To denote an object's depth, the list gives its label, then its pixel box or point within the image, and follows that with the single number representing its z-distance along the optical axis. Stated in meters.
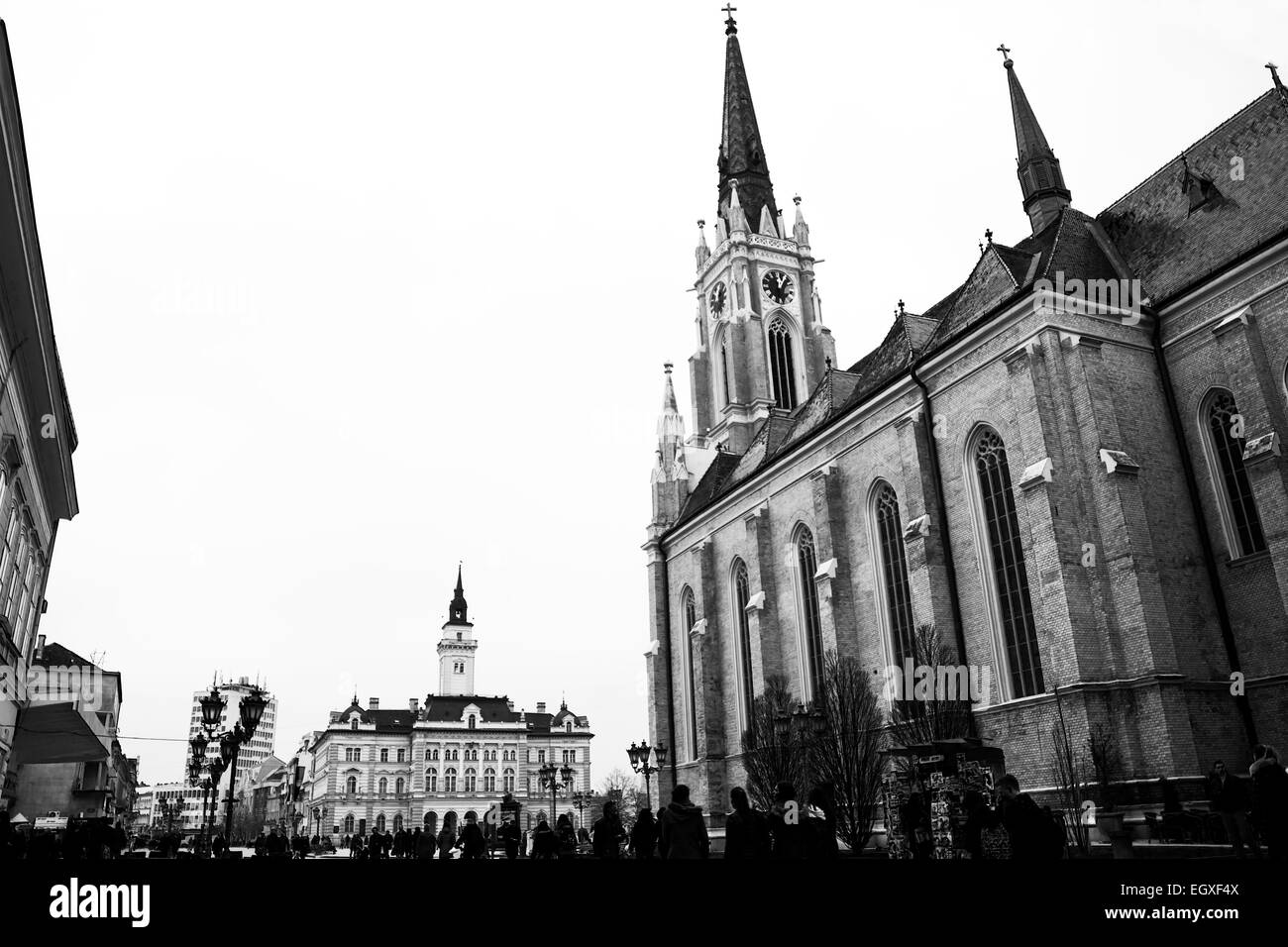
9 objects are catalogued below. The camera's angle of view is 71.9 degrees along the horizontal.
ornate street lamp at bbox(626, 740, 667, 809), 34.12
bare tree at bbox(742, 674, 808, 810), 25.05
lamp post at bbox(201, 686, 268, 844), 21.80
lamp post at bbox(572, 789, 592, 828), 79.69
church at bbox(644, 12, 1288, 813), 20.78
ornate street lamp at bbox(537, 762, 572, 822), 46.19
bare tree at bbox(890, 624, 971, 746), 22.78
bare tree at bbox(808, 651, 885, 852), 22.48
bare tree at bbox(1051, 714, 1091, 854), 18.89
